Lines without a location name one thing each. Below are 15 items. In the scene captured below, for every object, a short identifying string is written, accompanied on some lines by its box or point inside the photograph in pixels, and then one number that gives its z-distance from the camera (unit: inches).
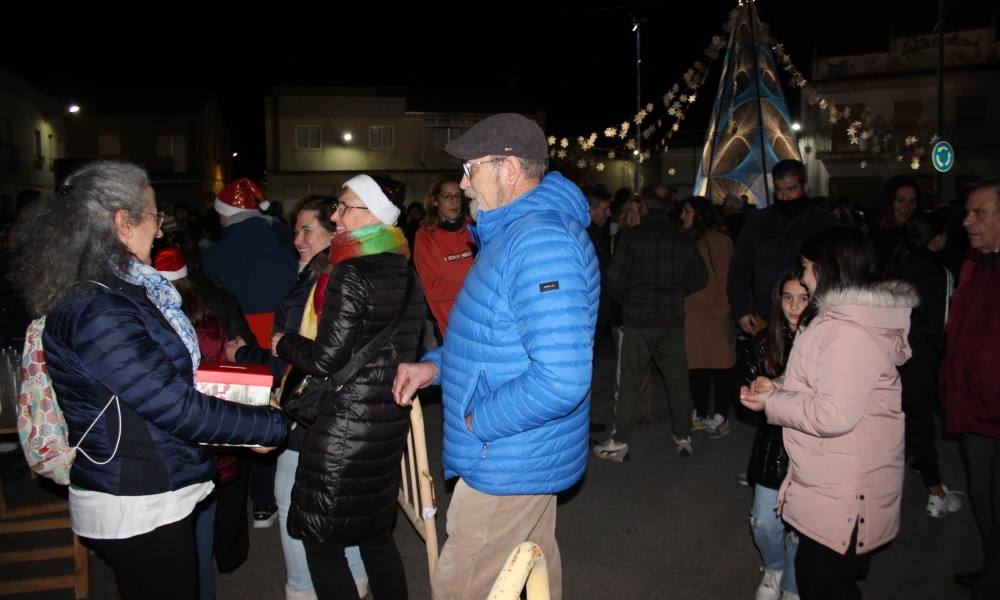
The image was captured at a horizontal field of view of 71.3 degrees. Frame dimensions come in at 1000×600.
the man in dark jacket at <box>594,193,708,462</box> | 247.4
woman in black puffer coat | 116.9
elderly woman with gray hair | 89.2
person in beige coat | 271.6
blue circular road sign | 477.7
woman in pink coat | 108.5
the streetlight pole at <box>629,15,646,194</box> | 718.3
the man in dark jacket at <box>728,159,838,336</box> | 218.8
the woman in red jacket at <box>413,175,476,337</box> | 234.4
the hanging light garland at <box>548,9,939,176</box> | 682.8
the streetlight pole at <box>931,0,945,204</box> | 561.3
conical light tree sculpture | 717.3
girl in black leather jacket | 137.9
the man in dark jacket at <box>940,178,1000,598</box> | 142.9
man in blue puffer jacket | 87.5
